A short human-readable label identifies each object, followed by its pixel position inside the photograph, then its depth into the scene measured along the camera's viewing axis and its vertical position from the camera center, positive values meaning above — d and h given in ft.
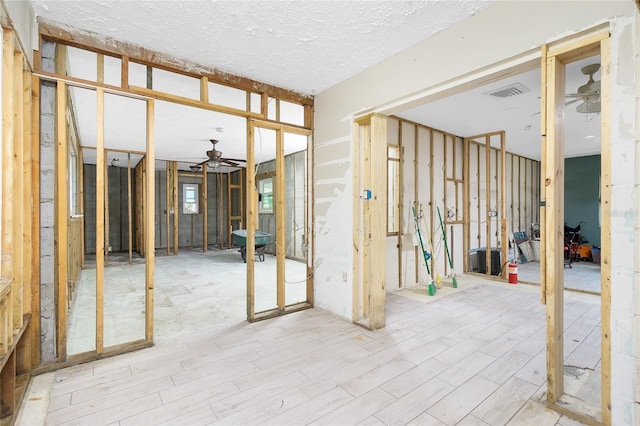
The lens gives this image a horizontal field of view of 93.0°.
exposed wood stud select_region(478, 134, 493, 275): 18.70 +0.03
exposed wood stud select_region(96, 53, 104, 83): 8.23 +3.87
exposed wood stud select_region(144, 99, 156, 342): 8.87 -0.49
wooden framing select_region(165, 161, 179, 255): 27.74 +1.78
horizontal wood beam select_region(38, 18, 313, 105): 7.73 +4.51
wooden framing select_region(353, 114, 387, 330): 10.25 -0.48
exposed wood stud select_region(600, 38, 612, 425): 5.46 -0.39
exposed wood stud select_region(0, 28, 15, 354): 5.85 +0.84
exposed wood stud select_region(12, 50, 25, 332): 6.36 +0.28
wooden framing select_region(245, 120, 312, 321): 10.94 -0.36
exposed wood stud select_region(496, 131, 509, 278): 17.76 -0.97
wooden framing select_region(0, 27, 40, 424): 5.76 -0.47
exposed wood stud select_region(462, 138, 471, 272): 19.69 +0.17
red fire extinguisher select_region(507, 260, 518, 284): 16.81 -3.58
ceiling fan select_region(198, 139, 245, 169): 19.52 +3.46
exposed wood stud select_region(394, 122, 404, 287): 15.76 +0.21
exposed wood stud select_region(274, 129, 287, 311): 11.73 -0.25
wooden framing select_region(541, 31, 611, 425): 6.10 +0.21
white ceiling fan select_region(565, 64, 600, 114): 10.24 +4.11
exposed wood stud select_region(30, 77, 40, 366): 7.33 -0.17
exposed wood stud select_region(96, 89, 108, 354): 8.11 -0.39
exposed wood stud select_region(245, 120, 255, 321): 10.90 -0.63
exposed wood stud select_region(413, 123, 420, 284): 16.63 +1.86
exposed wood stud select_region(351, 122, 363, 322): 10.79 -0.66
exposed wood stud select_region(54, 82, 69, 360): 7.70 -0.31
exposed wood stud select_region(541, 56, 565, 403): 6.19 -0.42
